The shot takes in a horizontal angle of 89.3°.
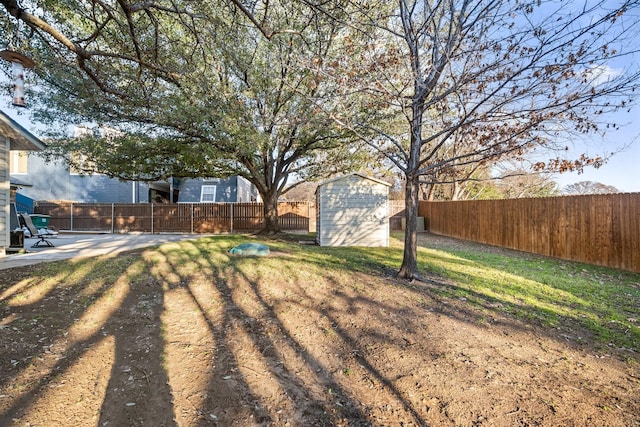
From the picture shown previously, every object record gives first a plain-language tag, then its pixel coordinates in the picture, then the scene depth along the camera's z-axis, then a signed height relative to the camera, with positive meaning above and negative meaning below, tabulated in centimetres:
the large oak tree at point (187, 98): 695 +296
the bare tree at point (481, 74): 446 +220
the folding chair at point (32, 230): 983 -50
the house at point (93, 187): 1897 +163
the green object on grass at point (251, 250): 746 -83
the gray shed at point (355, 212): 1125 +10
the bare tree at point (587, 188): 2327 +212
